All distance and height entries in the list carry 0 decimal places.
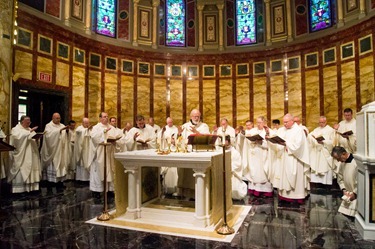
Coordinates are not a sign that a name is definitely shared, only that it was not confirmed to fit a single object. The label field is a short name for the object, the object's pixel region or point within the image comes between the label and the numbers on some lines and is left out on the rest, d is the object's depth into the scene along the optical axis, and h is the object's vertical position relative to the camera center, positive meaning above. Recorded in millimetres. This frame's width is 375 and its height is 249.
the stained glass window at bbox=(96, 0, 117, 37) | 12914 +5685
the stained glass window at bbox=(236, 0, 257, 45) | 14148 +5879
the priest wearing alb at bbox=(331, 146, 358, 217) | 5039 -953
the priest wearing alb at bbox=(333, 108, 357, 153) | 7445 +6
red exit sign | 9975 +2129
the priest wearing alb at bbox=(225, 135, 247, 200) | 6773 -1174
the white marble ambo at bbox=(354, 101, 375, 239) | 4160 -664
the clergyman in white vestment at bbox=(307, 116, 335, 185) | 8406 -817
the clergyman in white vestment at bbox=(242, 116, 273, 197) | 7215 -865
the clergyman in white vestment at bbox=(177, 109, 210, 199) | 6527 -1122
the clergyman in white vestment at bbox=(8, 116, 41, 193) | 7219 -762
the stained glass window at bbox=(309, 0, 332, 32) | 12043 +5379
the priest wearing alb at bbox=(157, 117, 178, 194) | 7328 -1310
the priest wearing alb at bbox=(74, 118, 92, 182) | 9231 -627
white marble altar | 4703 -845
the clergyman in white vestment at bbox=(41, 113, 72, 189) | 8344 -662
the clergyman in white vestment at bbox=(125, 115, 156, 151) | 7742 -136
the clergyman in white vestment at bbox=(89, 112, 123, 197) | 7137 -718
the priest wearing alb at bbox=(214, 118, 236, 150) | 8855 -3
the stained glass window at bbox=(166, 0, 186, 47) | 14656 +6027
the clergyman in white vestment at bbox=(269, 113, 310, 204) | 6328 -890
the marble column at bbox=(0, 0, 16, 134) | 8047 +2434
